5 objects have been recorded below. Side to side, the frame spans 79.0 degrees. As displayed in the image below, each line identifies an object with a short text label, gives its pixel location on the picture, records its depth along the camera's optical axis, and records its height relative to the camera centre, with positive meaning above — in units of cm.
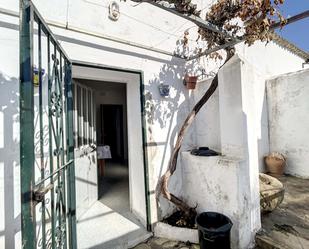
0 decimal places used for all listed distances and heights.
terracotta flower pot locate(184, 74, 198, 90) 313 +79
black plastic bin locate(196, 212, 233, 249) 197 -116
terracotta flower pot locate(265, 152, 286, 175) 461 -93
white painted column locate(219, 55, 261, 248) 225 -13
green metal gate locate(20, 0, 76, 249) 93 -6
